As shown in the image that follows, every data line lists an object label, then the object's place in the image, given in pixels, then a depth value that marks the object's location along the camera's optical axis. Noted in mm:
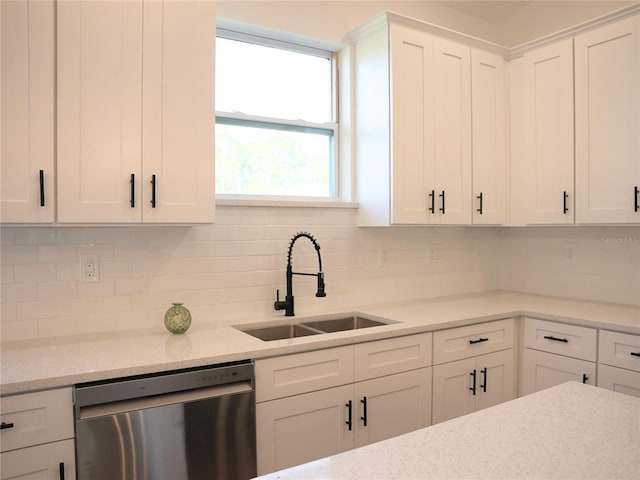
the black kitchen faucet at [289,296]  2689
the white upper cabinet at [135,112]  1940
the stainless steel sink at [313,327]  2602
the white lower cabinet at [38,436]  1602
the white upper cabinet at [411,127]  2844
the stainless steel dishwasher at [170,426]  1716
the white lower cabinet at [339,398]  2076
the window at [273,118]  2791
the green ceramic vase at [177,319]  2271
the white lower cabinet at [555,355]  2662
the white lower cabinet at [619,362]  2477
